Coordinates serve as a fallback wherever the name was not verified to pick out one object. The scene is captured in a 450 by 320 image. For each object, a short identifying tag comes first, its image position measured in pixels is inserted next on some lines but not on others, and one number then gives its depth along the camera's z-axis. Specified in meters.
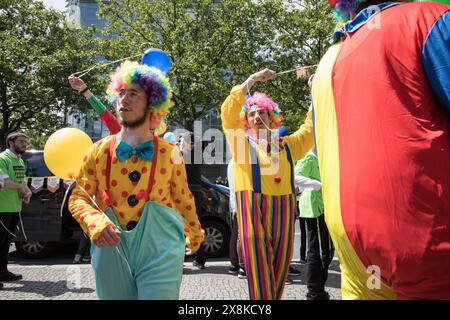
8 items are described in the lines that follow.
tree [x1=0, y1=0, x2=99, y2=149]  20.42
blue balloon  3.75
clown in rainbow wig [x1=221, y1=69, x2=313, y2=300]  3.52
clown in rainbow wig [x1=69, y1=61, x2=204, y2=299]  2.56
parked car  7.82
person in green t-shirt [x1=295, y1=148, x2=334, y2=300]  4.86
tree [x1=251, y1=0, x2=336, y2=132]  19.19
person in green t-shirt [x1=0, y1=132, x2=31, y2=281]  6.20
